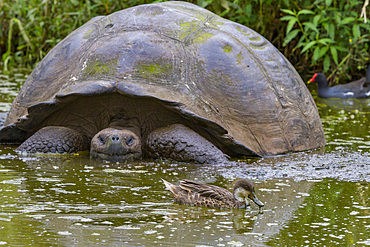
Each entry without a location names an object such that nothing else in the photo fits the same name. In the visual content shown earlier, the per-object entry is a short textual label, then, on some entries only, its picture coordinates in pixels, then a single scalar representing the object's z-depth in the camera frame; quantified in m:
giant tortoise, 10.87
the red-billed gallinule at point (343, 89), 20.36
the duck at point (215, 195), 8.08
